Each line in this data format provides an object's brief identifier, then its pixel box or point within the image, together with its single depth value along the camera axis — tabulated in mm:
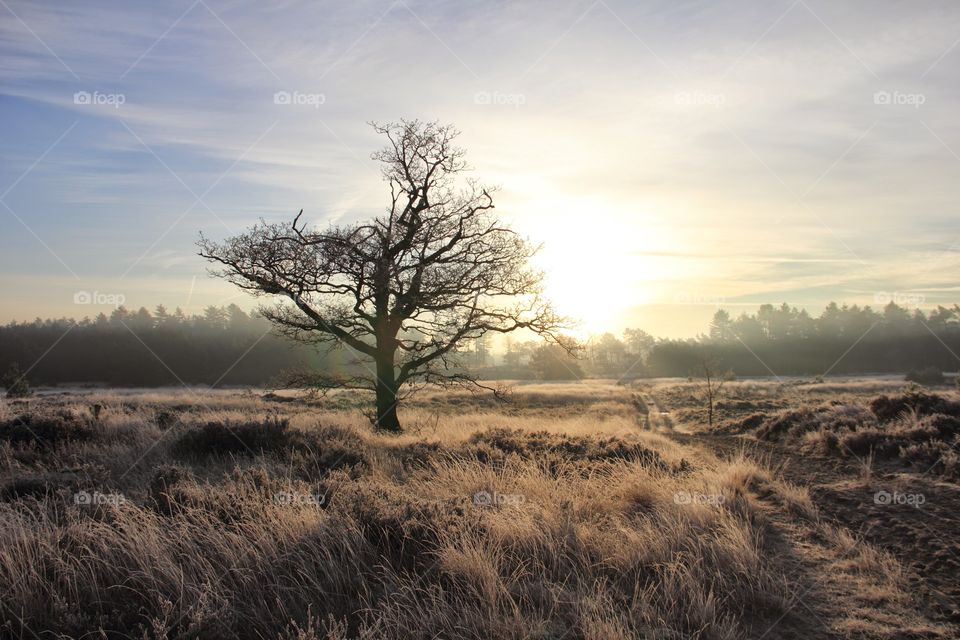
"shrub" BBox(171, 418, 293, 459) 10016
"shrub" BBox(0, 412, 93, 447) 10555
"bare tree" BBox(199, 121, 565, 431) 13797
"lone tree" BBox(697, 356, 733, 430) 25666
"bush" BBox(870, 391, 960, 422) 13742
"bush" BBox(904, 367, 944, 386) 56962
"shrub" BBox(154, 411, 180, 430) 13392
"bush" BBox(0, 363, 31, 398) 35541
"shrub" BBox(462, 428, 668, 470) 9875
